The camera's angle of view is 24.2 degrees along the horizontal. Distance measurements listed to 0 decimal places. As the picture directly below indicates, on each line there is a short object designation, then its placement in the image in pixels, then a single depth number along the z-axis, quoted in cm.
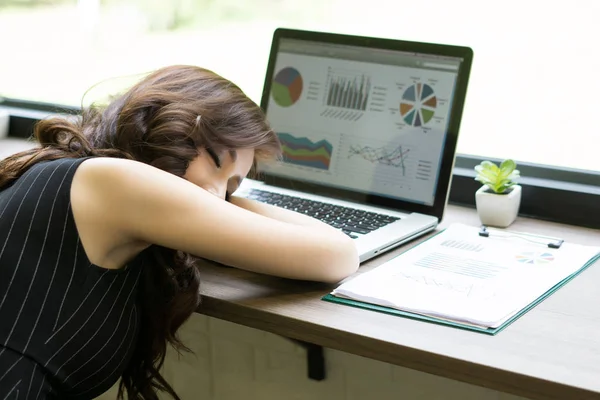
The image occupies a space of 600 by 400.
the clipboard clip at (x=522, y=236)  192
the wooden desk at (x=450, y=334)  157
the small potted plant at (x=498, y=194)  202
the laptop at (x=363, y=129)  200
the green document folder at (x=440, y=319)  166
